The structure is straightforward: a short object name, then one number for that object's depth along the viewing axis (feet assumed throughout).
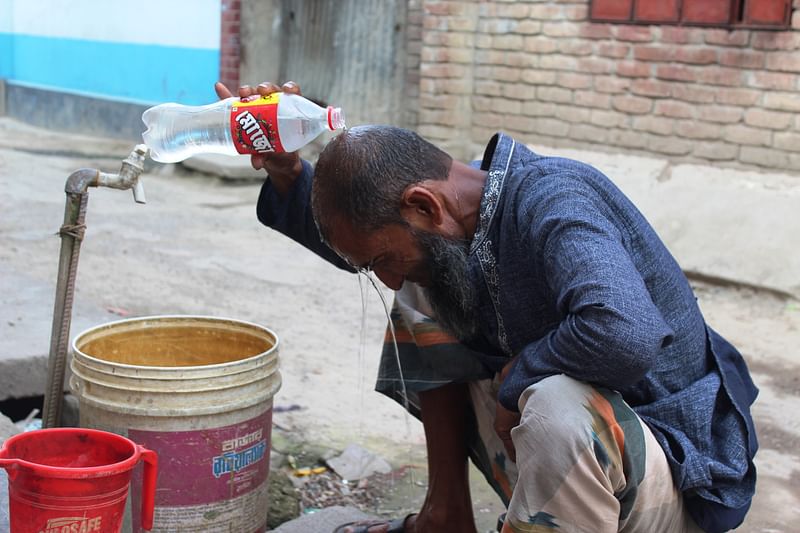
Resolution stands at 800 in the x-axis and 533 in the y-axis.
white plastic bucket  7.07
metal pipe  7.55
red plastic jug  5.94
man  5.96
